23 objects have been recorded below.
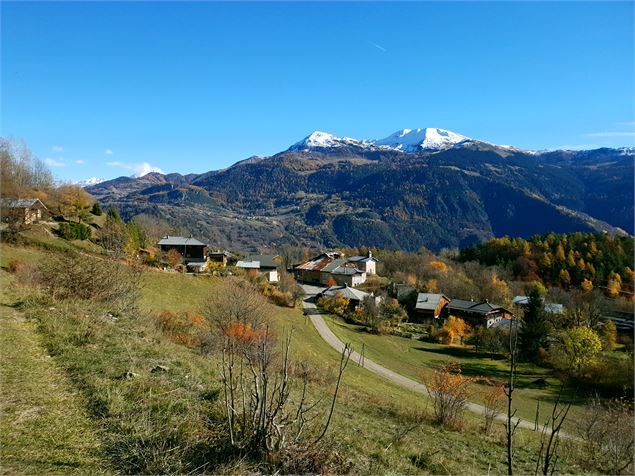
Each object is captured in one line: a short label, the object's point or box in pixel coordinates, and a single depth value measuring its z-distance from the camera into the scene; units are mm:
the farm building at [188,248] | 60125
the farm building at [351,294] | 62081
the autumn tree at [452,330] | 53312
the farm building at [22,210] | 35469
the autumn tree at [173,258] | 50219
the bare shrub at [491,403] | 13116
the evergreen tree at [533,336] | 48094
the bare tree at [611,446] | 10219
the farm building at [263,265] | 70250
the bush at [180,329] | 15876
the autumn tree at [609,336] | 50634
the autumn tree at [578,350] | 40500
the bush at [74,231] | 44906
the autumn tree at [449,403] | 12773
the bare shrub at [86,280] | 14062
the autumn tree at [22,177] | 44916
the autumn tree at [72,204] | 53875
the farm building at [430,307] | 64000
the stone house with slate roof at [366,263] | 96075
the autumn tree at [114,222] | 43150
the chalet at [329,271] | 81875
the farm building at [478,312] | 61625
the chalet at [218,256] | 73125
